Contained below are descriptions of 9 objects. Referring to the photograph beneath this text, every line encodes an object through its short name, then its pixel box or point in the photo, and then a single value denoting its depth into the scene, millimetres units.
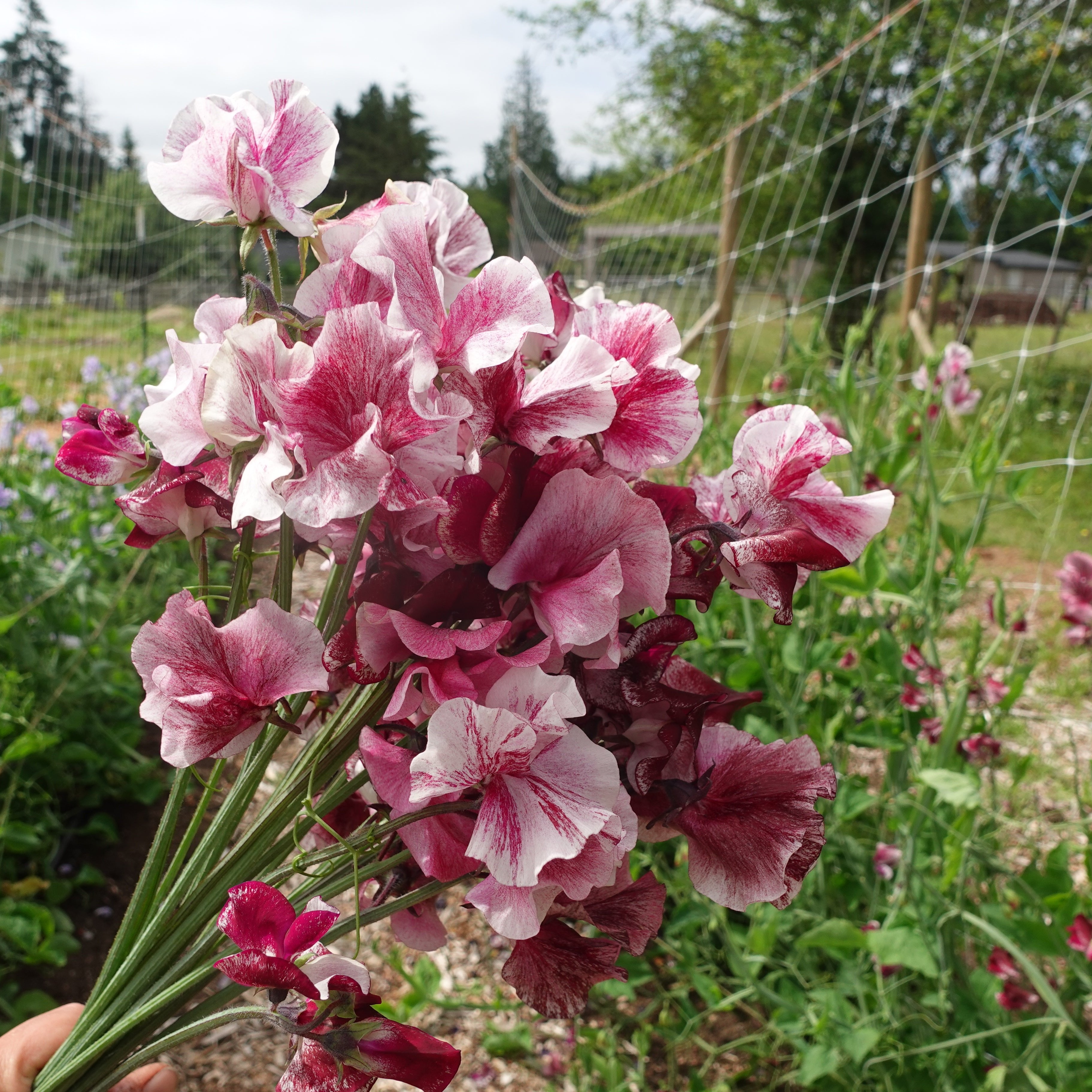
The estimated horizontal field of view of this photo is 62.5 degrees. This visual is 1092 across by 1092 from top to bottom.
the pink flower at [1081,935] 1057
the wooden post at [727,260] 4074
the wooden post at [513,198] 12719
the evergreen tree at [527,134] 52906
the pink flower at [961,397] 1684
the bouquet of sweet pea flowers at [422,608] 366
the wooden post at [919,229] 3270
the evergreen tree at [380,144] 31547
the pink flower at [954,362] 1656
